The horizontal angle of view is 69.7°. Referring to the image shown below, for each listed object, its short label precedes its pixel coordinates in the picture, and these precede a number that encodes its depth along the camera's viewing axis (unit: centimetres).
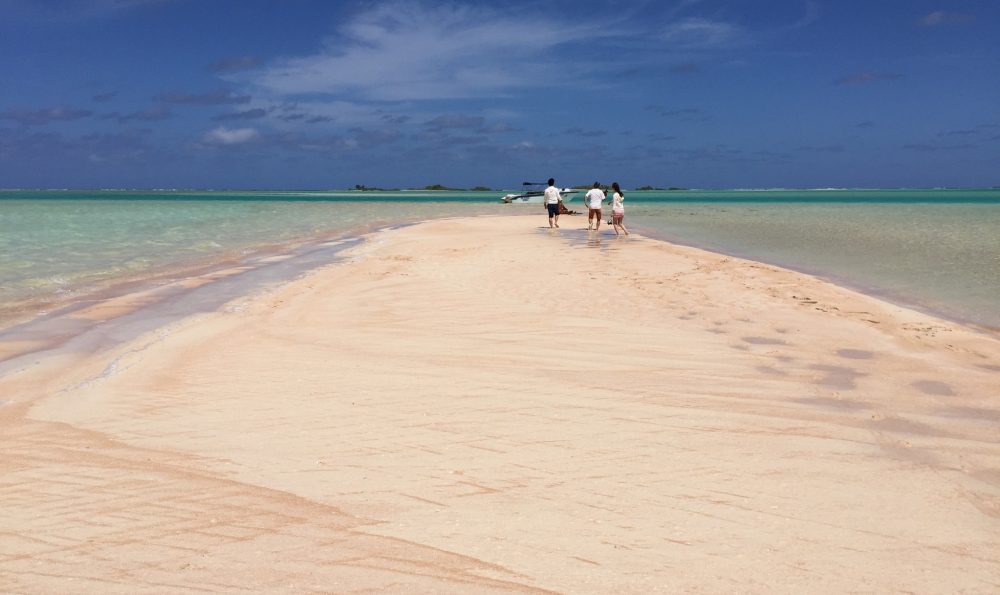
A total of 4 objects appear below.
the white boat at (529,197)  6781
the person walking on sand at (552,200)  3019
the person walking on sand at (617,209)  2576
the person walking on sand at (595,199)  2648
